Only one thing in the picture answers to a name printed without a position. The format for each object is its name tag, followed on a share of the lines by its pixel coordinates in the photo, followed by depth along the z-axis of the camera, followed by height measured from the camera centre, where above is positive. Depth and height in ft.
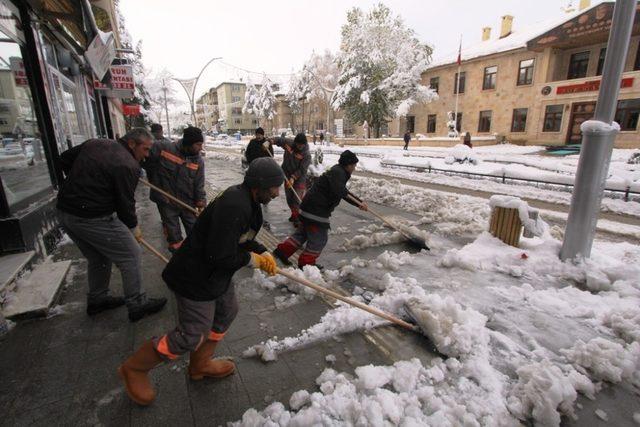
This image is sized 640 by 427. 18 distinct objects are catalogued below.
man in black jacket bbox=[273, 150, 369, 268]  13.97 -3.25
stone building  70.44 +8.92
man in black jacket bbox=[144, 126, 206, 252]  15.08 -2.26
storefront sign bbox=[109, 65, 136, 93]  35.30 +5.01
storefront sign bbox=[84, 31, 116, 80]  20.18 +4.54
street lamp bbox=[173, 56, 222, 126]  81.26 +9.31
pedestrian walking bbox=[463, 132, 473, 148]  65.84 -3.69
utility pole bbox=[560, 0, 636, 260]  12.42 -1.18
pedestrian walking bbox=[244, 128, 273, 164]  22.30 -1.45
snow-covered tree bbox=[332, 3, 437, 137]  95.45 +16.14
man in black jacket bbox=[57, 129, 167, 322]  9.26 -2.17
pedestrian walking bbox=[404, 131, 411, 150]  83.14 -4.43
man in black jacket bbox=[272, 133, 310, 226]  21.36 -2.93
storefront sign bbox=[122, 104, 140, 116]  61.36 +3.11
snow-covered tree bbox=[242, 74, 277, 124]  200.54 +13.40
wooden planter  16.40 -5.07
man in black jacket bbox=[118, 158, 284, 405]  6.63 -2.79
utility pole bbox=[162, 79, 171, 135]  113.23 +11.26
